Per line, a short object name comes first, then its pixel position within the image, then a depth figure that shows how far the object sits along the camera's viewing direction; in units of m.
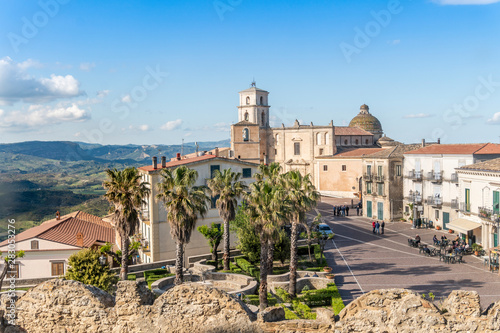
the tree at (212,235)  34.41
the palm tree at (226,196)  31.88
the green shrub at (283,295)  26.08
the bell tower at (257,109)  84.38
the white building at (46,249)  32.97
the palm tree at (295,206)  26.36
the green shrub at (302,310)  22.67
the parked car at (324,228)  41.59
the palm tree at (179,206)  25.94
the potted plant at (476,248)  33.91
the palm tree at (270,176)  28.84
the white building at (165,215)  35.47
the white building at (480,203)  33.53
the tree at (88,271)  24.80
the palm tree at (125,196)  26.64
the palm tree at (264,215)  23.55
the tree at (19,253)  29.36
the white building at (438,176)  41.59
